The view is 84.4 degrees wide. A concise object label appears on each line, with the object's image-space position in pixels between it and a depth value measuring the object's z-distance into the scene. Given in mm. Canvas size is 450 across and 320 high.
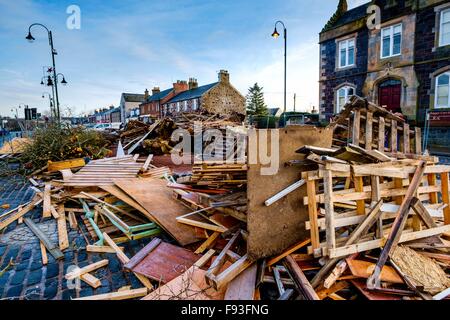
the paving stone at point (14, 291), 2933
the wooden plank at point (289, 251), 3150
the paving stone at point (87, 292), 2918
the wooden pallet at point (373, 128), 4141
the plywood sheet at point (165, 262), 3166
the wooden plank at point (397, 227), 2679
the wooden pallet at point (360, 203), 2979
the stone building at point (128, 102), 63372
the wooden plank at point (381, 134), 4297
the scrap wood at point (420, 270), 2689
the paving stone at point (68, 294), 2862
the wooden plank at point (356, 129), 4074
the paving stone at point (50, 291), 2878
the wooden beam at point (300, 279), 2531
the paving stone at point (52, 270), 3287
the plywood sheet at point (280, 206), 3059
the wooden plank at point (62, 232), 3989
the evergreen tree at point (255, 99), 48750
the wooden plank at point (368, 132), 4070
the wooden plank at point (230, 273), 2709
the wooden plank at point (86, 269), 3172
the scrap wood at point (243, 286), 2645
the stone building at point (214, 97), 37250
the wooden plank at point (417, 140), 4941
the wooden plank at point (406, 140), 4750
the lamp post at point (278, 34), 14919
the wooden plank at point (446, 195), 3996
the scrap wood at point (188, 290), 2711
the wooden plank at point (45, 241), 3734
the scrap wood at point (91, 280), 3044
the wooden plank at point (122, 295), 2779
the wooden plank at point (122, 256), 3045
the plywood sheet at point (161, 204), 4027
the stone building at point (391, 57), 13500
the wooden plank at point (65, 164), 8383
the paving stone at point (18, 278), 3168
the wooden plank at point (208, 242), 3676
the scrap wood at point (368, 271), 2715
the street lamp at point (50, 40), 11889
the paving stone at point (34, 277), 3157
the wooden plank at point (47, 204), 5129
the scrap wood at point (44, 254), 3582
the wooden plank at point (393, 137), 4507
